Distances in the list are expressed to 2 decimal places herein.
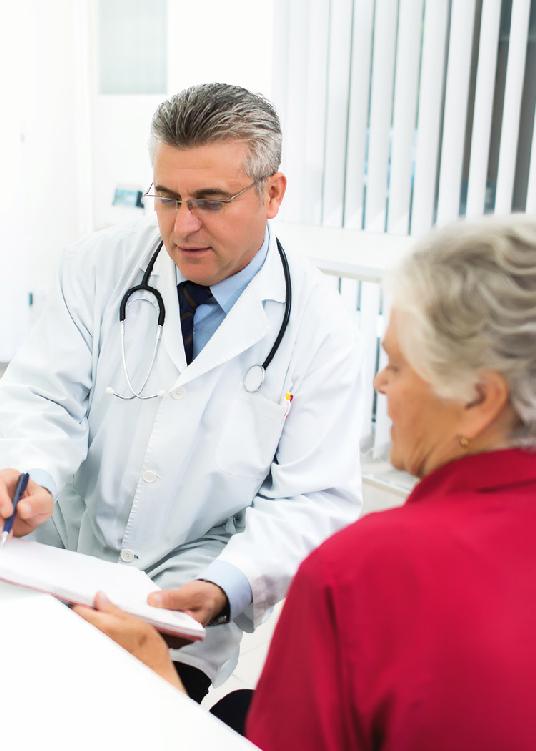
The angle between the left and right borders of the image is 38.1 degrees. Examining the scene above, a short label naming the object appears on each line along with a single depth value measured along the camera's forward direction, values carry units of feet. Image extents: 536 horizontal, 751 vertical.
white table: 2.26
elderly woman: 1.88
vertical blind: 7.29
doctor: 4.14
